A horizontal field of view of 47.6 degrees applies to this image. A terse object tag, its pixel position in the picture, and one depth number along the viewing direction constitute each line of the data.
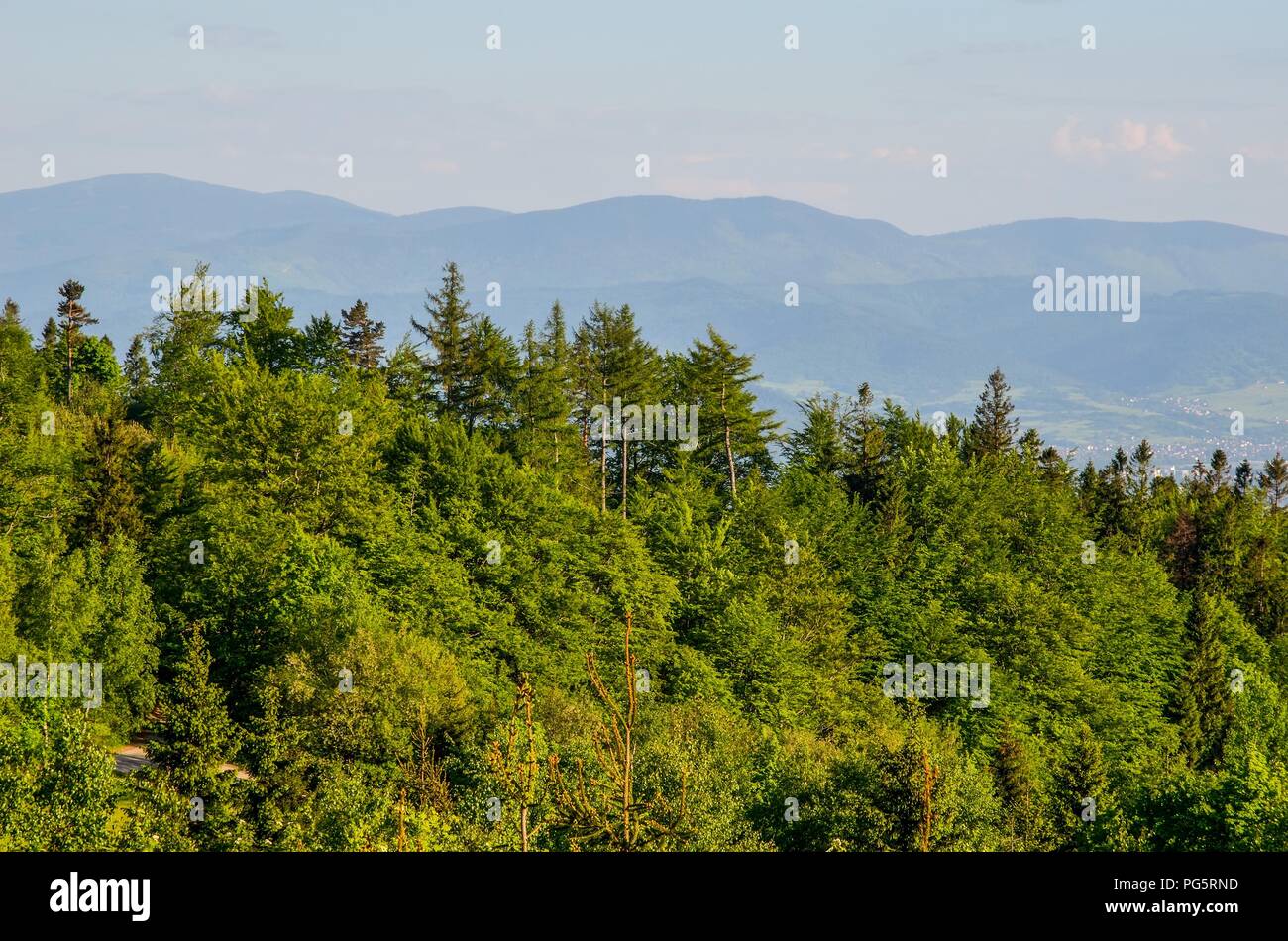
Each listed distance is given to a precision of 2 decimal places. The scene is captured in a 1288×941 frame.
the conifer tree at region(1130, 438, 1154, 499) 129.14
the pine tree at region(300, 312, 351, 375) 94.25
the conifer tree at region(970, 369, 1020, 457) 124.19
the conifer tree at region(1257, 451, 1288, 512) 145.25
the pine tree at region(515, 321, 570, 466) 92.00
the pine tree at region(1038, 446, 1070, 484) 120.94
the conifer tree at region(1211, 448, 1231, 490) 153.82
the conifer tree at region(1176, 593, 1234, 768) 91.56
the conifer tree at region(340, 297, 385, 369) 100.81
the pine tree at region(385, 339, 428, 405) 94.06
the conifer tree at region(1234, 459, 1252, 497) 178.18
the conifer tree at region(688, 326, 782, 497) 96.69
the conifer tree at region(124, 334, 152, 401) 136.31
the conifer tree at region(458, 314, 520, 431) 93.38
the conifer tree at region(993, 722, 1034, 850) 52.89
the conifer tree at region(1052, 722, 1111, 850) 51.64
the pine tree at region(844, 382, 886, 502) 101.88
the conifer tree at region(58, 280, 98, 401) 114.88
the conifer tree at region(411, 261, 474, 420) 94.25
